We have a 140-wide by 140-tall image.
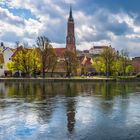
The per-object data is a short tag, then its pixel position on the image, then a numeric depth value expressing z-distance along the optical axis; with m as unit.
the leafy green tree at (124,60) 151.50
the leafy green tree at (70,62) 140.38
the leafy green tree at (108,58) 142.00
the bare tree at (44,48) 128.00
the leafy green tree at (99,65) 147.18
